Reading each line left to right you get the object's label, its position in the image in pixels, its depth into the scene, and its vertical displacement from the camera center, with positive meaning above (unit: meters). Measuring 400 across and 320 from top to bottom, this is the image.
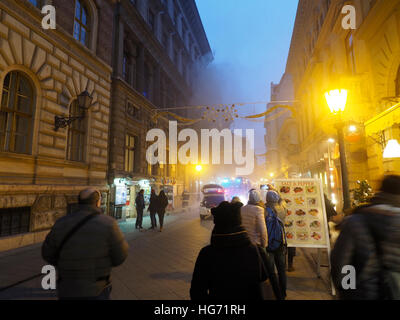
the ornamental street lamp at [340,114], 5.54 +1.81
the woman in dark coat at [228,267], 1.87 -0.67
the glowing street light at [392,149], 6.15 +0.89
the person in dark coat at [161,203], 11.88 -0.99
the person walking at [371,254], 2.09 -0.65
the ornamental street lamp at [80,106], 9.75 +3.28
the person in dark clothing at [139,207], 11.80 -1.19
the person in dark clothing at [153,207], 11.95 -1.19
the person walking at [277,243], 4.17 -1.09
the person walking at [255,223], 3.97 -0.68
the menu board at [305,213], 5.43 -0.70
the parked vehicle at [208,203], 15.49 -1.31
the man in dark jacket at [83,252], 2.29 -0.68
